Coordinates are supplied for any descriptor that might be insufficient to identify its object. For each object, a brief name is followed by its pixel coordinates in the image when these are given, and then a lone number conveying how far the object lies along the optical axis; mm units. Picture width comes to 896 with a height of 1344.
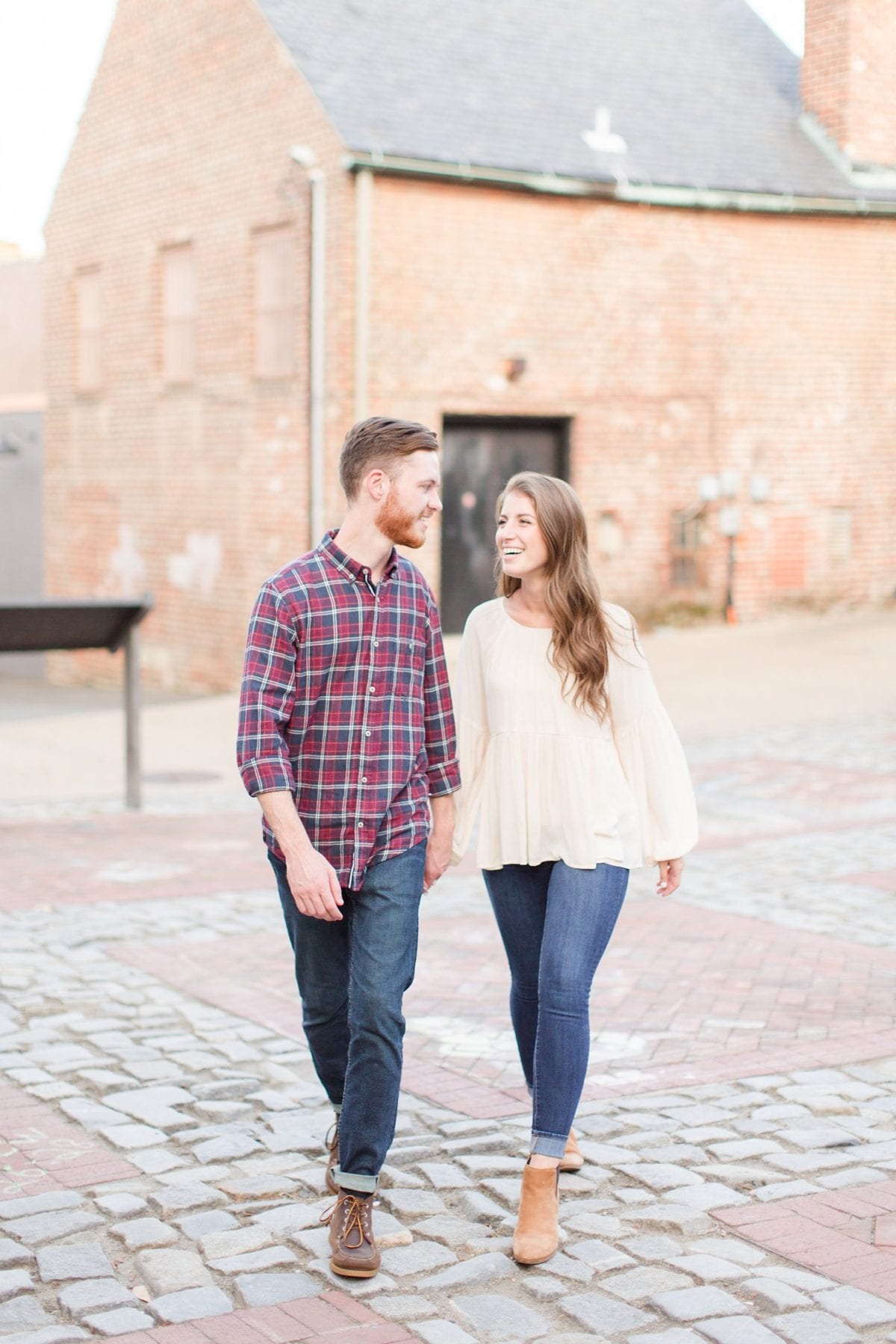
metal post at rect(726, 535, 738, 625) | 19281
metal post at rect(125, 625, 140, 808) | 9961
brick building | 17172
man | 3609
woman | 3793
